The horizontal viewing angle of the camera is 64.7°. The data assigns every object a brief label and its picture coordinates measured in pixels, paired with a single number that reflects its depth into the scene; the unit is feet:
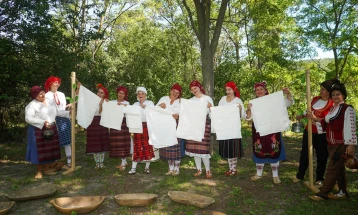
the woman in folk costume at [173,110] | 19.26
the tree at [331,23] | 34.12
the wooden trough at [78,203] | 13.79
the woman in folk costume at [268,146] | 17.47
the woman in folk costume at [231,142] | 18.47
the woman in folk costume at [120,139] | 20.53
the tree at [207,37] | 24.27
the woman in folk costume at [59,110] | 20.22
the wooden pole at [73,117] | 20.29
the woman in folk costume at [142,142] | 19.79
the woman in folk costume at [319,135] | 16.22
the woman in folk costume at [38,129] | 19.07
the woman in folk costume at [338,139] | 13.92
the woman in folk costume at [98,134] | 20.58
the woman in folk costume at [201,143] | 18.84
